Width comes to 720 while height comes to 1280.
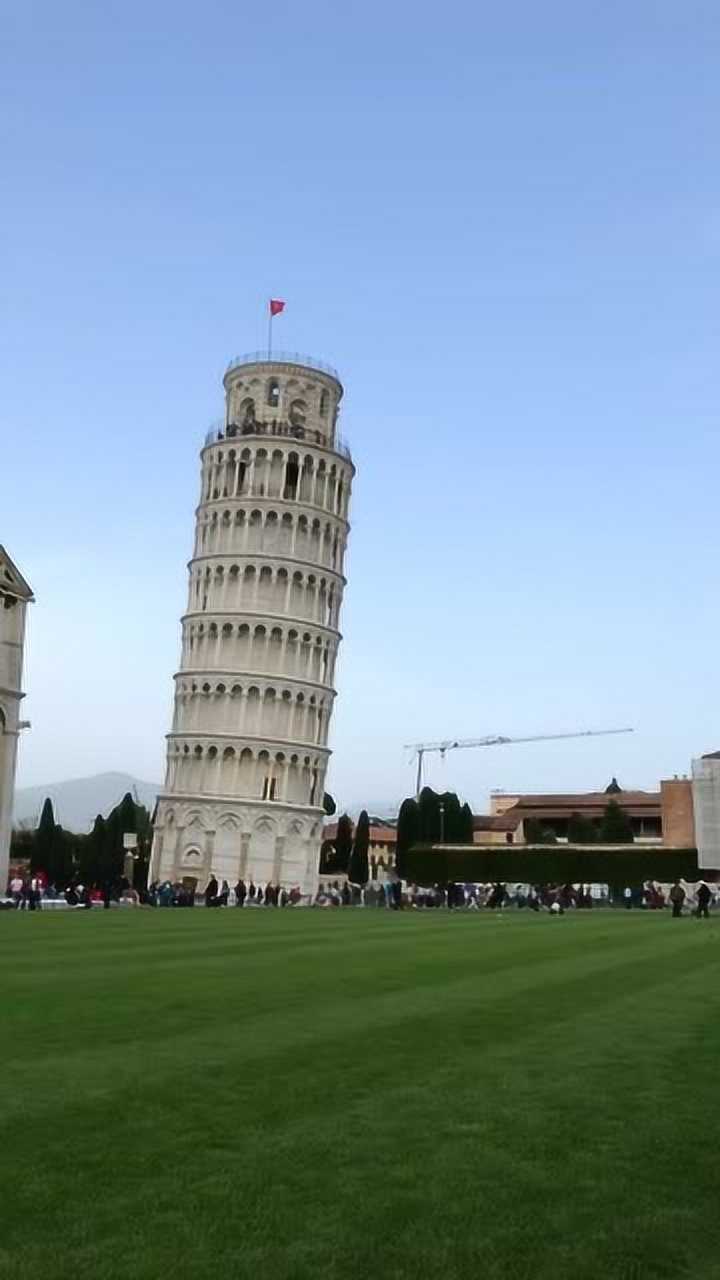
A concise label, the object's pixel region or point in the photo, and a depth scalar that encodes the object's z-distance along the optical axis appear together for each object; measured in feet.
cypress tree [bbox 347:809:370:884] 372.99
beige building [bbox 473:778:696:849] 492.95
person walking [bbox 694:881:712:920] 155.22
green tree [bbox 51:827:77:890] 363.76
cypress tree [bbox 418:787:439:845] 379.35
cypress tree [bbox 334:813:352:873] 395.55
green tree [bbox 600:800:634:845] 403.54
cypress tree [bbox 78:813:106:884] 365.81
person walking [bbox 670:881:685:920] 161.89
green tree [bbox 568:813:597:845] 432.25
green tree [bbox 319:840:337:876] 395.14
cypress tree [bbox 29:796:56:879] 363.97
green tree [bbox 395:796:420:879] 379.35
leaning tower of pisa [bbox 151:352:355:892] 316.60
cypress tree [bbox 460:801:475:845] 391.65
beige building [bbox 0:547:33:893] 194.70
